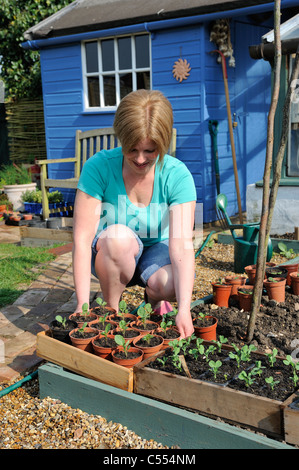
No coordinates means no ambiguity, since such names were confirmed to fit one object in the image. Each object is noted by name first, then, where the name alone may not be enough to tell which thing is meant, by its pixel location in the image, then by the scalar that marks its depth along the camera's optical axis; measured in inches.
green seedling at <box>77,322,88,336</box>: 82.5
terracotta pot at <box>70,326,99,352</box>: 80.6
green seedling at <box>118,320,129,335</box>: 82.3
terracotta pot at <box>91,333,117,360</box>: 78.4
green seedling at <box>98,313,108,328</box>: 86.7
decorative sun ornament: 231.9
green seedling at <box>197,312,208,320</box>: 91.0
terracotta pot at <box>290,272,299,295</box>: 115.4
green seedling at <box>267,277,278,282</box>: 111.9
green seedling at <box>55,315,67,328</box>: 84.6
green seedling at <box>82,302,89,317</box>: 87.5
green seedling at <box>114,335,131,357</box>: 75.9
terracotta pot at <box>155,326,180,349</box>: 81.5
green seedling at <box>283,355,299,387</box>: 67.4
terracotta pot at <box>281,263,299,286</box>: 122.7
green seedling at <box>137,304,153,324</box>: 85.9
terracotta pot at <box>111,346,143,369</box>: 75.7
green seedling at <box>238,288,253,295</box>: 108.7
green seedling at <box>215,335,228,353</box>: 79.3
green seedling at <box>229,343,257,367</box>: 73.5
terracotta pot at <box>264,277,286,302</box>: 110.0
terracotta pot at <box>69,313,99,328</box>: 88.3
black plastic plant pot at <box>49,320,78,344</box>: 84.1
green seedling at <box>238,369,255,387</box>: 67.5
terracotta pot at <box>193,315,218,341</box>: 87.8
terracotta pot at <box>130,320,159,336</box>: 83.7
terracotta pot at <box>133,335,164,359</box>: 78.6
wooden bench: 235.6
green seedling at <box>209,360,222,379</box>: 70.1
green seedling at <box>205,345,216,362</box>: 76.3
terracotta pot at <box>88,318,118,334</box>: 85.9
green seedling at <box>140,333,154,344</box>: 80.3
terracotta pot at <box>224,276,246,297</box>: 114.2
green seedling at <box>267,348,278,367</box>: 73.4
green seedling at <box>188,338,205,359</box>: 75.2
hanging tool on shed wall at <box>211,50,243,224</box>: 222.9
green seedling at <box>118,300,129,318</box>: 89.0
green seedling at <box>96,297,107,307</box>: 91.1
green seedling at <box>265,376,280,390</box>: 66.6
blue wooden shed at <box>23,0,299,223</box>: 228.8
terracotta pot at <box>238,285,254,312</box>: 107.3
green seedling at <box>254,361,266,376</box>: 70.2
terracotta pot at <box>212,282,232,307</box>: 109.7
